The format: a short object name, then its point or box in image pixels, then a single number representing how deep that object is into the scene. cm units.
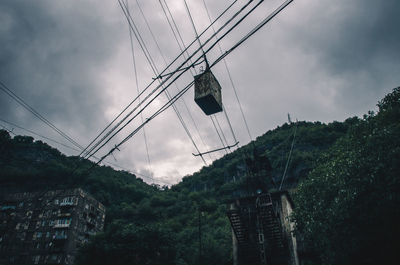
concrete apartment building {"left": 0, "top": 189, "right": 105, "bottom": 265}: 4541
